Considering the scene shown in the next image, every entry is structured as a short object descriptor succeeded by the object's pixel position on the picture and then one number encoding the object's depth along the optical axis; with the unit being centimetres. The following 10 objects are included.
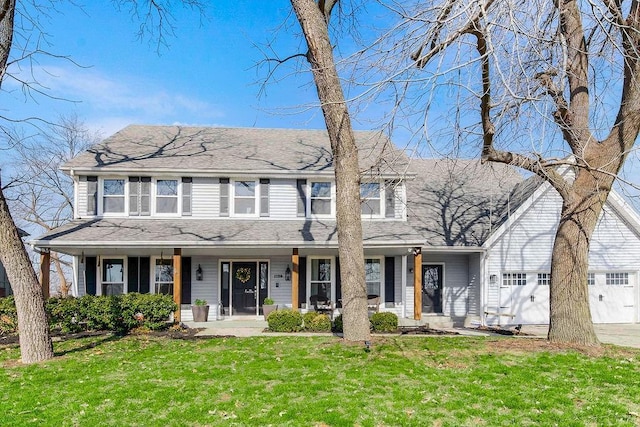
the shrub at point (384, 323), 1217
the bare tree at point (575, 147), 841
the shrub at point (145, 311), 1210
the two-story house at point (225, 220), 1506
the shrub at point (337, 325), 1226
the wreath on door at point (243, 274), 1593
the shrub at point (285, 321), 1245
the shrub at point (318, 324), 1244
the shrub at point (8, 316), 1177
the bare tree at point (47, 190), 2797
